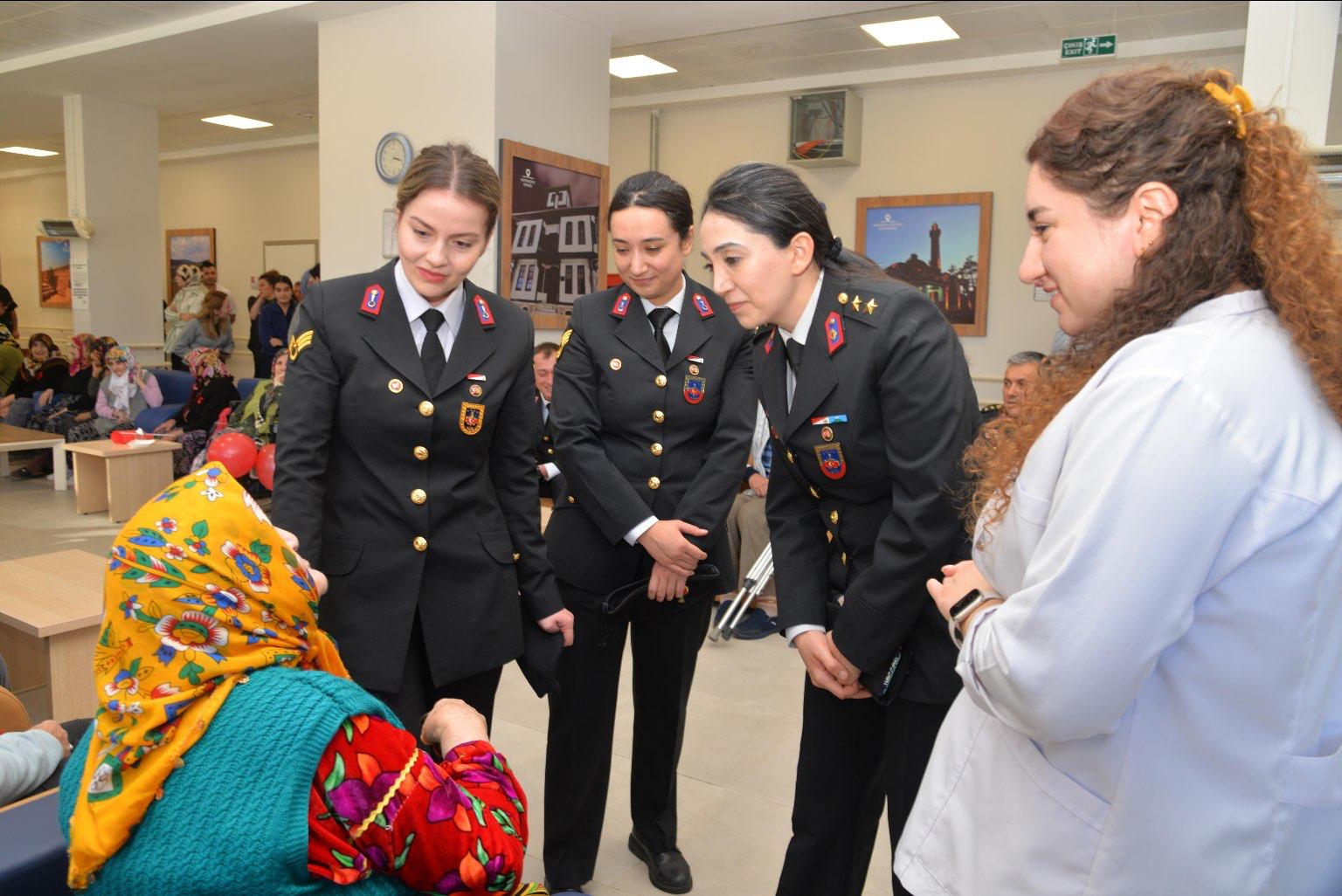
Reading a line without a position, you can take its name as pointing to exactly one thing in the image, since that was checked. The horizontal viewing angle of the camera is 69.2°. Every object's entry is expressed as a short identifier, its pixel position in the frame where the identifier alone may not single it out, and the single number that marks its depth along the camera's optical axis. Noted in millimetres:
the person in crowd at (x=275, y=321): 9562
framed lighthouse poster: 8023
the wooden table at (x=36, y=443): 7066
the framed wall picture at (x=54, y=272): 14188
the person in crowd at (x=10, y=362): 9078
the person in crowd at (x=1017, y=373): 4496
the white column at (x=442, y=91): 5992
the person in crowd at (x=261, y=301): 9680
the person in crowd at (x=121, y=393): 7934
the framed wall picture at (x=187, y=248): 13391
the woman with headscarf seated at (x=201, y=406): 7371
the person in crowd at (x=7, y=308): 10430
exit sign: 6641
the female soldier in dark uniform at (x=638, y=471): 2205
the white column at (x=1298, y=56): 3375
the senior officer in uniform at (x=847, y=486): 1595
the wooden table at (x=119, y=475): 6598
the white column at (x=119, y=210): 9516
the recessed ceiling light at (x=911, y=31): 6816
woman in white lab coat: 886
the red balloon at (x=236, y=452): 6098
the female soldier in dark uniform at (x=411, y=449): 1735
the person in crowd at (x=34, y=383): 8664
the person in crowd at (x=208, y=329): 9891
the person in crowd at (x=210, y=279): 10294
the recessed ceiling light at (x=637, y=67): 7934
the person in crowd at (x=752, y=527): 4836
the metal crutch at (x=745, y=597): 4527
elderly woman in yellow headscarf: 1034
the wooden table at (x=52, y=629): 2986
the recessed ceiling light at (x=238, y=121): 10906
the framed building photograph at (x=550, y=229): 6164
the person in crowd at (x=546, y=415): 3840
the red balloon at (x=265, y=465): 6008
